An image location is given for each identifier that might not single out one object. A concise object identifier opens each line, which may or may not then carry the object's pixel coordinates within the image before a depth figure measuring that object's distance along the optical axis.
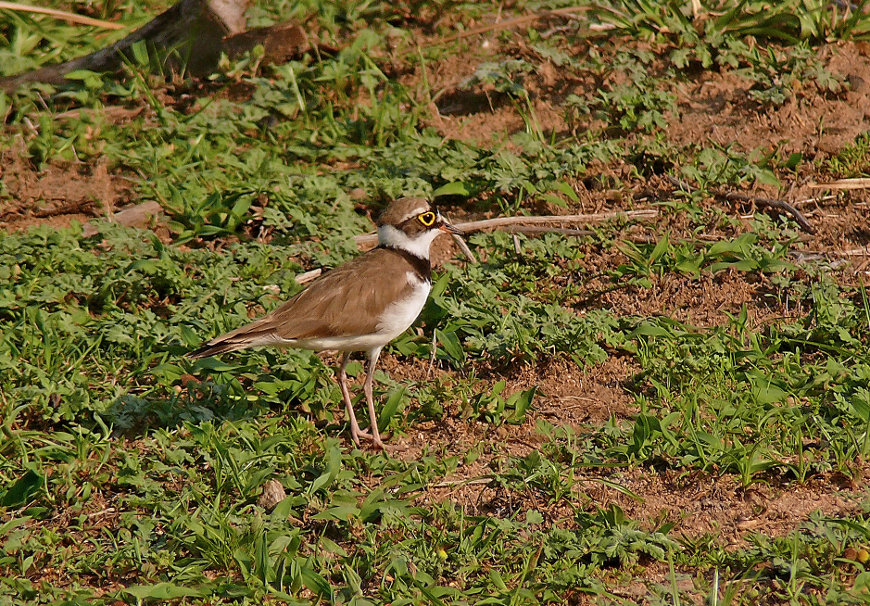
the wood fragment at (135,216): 17.00
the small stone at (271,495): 11.57
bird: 12.48
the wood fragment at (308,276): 15.54
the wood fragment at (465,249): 15.68
